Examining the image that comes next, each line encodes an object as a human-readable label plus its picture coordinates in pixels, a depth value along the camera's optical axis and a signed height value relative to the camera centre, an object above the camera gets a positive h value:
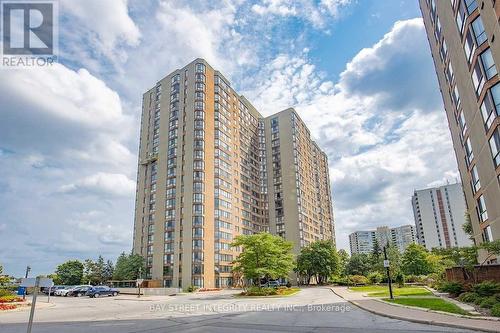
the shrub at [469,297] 19.64 -2.41
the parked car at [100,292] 46.81 -3.00
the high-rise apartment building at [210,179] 73.88 +22.14
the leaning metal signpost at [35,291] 8.06 -0.45
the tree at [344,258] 92.91 +0.66
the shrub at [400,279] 49.21 -3.01
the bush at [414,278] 55.59 -3.42
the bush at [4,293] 33.40 -1.86
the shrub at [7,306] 25.20 -2.45
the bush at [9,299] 29.94 -2.28
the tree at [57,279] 71.89 -1.61
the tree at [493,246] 20.27 +0.51
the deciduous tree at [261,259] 42.22 +0.63
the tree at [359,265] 91.91 -1.36
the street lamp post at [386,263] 25.73 -0.32
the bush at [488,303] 16.36 -2.28
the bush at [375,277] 57.40 -3.09
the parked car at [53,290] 51.97 -2.74
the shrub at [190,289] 62.09 -4.08
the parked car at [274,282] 67.06 -3.82
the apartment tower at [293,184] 98.06 +24.05
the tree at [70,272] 75.38 -0.23
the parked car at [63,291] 48.09 -2.74
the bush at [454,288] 23.97 -2.23
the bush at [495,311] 13.81 -2.27
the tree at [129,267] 73.34 +0.35
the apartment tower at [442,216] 153.25 +18.27
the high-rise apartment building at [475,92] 24.33 +13.49
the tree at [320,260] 75.81 +0.35
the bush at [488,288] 19.33 -1.88
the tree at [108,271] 83.57 -0.34
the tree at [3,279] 37.29 -0.57
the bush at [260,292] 39.09 -3.18
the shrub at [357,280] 59.76 -3.51
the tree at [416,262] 69.79 -0.95
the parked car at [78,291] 48.34 -2.82
